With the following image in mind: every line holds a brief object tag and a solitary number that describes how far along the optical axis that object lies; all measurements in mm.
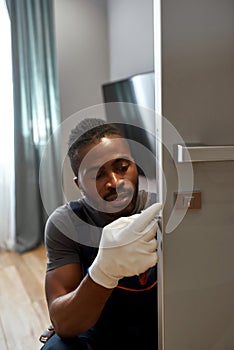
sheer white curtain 2742
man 694
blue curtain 2775
